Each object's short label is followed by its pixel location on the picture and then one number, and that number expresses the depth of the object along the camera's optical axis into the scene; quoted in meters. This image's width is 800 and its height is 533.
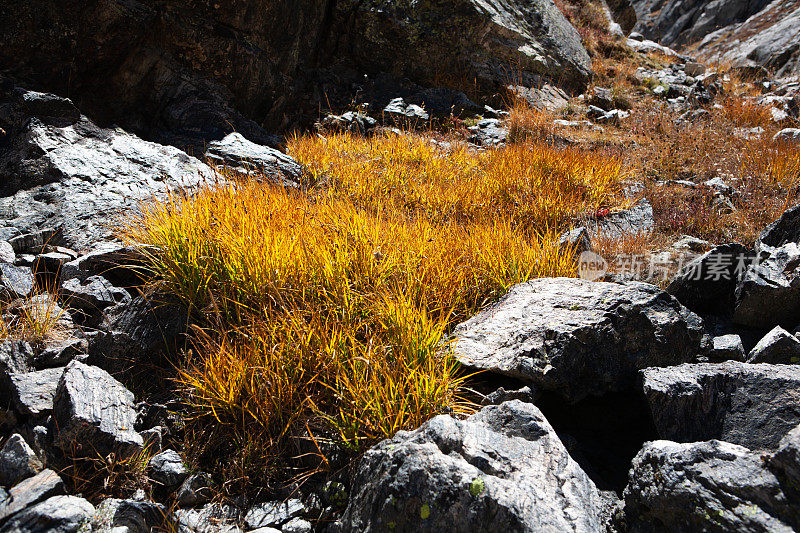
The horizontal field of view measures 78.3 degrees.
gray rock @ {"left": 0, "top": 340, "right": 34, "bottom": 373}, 2.93
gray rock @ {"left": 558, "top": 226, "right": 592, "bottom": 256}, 4.61
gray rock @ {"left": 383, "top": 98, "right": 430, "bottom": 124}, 9.00
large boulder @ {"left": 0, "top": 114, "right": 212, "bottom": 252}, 4.38
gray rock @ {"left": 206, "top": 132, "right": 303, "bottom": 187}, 6.00
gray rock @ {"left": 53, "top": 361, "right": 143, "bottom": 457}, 2.58
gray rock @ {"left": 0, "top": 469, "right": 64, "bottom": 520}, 2.18
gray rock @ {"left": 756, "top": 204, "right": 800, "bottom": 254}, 4.50
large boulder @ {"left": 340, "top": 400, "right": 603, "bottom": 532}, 1.93
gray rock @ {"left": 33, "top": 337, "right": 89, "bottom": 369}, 3.16
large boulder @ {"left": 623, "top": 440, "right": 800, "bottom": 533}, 1.81
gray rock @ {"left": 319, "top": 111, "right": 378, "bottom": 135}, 8.44
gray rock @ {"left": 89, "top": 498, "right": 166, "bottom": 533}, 2.25
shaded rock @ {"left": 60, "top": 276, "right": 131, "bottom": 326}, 3.62
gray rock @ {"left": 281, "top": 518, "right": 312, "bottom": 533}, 2.38
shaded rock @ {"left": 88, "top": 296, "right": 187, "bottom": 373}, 3.26
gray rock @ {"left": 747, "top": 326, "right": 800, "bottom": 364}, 3.24
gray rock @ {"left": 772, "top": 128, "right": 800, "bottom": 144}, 7.86
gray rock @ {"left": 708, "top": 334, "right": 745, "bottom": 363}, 3.38
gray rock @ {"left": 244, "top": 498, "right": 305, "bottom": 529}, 2.43
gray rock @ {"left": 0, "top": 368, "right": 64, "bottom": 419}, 2.73
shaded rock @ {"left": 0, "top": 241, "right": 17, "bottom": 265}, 3.90
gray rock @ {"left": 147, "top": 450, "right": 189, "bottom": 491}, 2.60
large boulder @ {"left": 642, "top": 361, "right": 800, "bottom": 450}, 2.56
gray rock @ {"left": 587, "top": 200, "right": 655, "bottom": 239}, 5.54
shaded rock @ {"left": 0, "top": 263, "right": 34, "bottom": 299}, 3.57
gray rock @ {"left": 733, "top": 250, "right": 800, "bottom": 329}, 3.78
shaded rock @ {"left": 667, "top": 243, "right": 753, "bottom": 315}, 4.14
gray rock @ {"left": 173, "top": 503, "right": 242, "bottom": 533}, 2.41
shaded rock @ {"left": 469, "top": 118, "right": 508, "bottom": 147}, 8.59
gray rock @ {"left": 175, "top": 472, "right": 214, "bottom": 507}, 2.54
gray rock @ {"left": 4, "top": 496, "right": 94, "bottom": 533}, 2.11
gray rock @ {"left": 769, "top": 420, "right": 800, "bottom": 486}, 1.79
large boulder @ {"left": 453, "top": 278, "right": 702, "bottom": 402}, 2.99
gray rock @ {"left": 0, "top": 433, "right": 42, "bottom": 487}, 2.39
